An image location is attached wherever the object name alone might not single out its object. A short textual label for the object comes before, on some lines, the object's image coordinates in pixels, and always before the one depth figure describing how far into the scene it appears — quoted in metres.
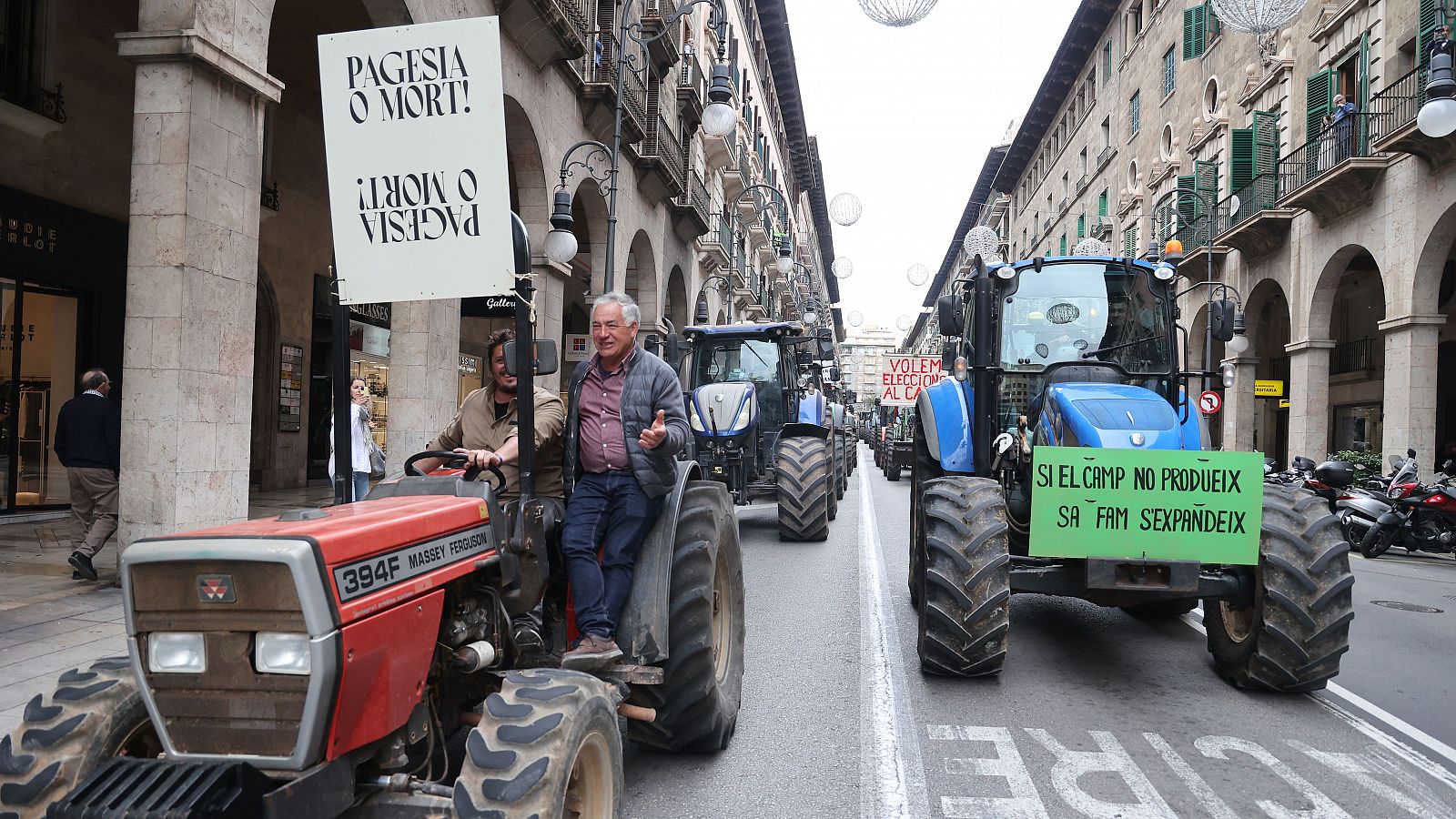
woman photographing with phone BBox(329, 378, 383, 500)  10.58
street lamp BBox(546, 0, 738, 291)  13.80
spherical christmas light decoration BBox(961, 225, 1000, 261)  21.17
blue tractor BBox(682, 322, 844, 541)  12.25
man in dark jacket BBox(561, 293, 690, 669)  3.81
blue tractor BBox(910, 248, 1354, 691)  5.48
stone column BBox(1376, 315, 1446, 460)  18.67
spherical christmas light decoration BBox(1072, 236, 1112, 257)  19.69
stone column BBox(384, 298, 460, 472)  12.36
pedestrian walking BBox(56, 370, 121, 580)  8.52
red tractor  2.40
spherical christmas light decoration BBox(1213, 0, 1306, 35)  13.34
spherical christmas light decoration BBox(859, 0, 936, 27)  10.91
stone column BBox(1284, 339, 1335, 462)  23.36
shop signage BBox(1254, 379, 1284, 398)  28.25
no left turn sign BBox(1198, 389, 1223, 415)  24.58
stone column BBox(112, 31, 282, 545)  7.61
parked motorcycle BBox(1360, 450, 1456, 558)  13.11
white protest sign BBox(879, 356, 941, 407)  29.48
